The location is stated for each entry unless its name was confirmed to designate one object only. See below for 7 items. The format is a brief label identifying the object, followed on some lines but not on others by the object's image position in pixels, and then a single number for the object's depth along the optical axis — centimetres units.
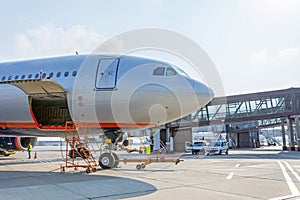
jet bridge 3534
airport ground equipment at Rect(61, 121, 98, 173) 1110
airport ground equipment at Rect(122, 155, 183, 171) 1228
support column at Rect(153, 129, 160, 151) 3472
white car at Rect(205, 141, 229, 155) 2863
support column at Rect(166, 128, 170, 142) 3756
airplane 971
